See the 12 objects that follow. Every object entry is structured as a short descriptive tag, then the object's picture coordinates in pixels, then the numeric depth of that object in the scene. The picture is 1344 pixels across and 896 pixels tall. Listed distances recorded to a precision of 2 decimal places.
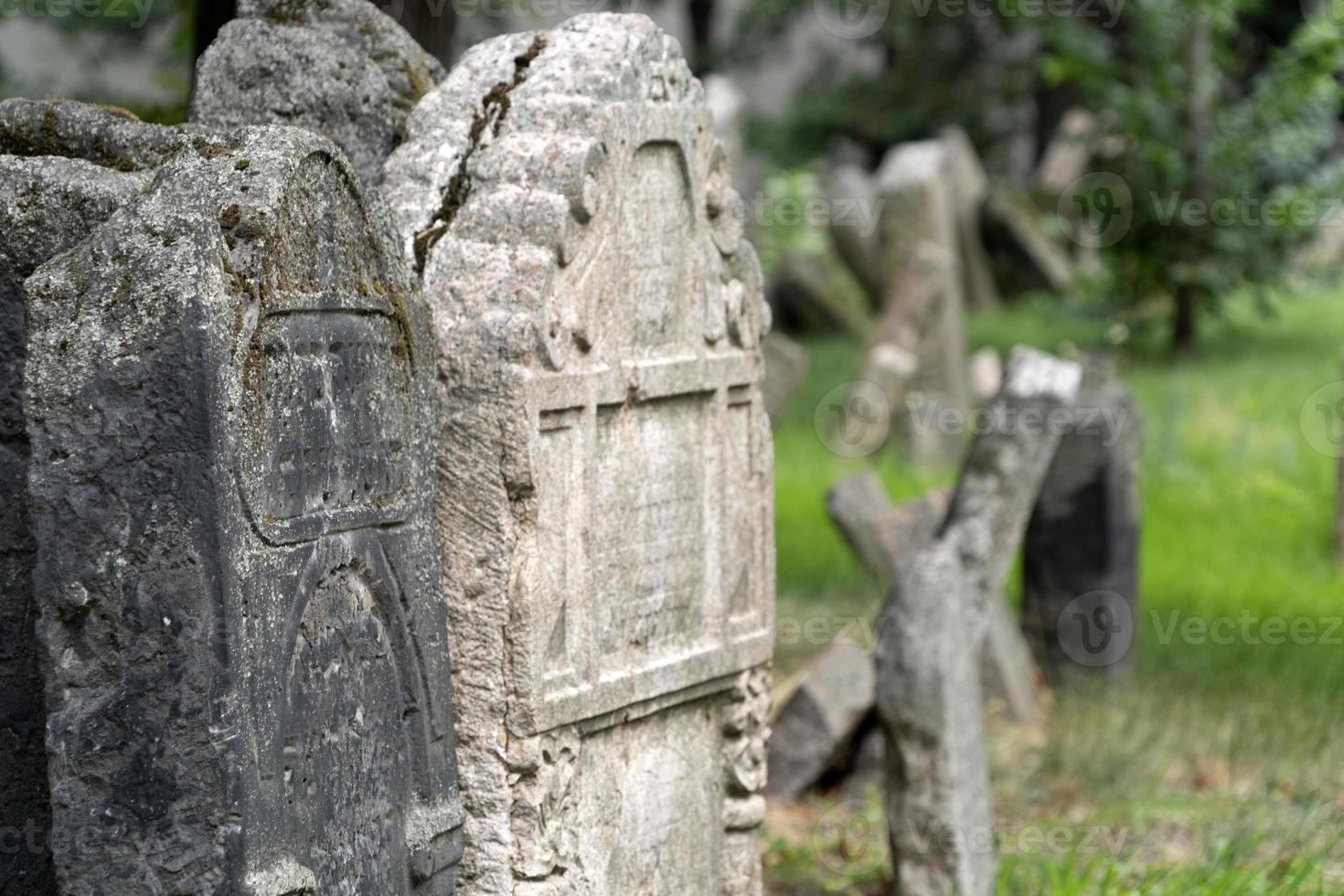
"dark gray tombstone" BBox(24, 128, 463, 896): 2.78
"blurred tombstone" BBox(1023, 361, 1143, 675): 7.58
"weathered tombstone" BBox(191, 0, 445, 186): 3.85
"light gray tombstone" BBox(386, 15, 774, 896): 3.60
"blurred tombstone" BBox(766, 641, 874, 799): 6.13
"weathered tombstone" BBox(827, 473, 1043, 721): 7.45
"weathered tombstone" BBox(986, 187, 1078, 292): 18.22
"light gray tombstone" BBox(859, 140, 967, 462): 12.02
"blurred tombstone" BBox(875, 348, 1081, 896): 4.95
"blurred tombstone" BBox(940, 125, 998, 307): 18.05
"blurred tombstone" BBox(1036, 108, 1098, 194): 20.23
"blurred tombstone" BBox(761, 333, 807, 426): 12.21
